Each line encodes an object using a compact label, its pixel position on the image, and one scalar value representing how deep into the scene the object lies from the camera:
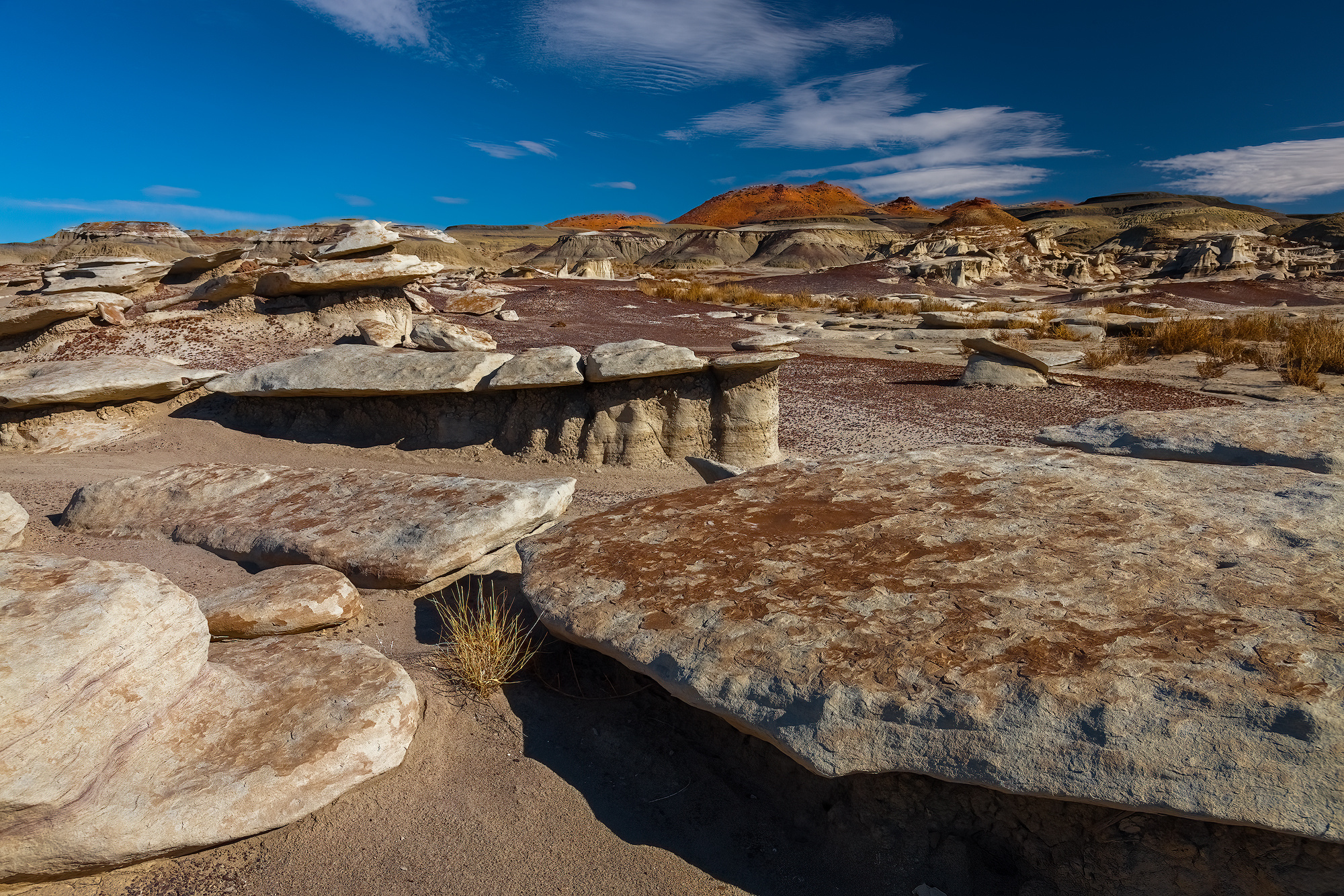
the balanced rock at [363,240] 10.63
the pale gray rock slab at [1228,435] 3.30
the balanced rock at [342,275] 9.59
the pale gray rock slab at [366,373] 6.27
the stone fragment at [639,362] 5.86
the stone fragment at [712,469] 4.26
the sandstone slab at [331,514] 3.54
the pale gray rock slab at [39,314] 8.91
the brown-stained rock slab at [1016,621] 1.55
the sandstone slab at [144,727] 1.77
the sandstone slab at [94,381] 6.40
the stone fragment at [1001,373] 9.55
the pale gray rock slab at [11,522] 4.16
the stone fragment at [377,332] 9.23
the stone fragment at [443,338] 8.77
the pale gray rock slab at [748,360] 5.96
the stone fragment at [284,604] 2.95
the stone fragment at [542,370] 6.05
